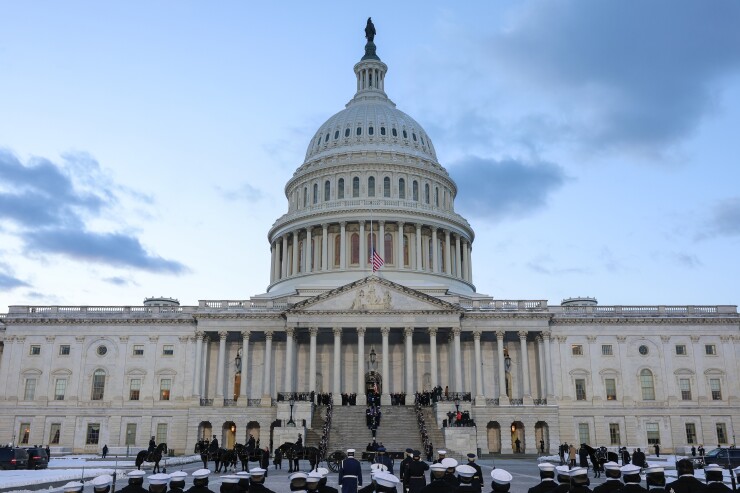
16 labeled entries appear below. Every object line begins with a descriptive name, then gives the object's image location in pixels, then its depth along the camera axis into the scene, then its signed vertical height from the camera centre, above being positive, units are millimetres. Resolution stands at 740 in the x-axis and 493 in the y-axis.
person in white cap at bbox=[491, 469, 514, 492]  12312 -798
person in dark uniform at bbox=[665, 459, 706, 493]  13703 -919
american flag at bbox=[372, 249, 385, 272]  75312 +16446
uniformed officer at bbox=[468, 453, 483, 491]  19041 -791
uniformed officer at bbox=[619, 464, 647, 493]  13258 -791
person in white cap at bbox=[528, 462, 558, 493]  13344 -855
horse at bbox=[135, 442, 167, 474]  36147 -1187
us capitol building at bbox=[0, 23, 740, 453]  70688 +6388
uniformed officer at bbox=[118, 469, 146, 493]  13288 -876
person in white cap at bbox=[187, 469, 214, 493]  13173 -855
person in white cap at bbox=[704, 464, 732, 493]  14622 -826
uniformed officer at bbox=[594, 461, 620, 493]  13453 -856
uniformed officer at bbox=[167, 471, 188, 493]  13211 -860
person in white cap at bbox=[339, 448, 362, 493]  17859 -1043
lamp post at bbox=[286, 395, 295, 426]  58000 +1457
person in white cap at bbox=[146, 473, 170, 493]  12945 -852
